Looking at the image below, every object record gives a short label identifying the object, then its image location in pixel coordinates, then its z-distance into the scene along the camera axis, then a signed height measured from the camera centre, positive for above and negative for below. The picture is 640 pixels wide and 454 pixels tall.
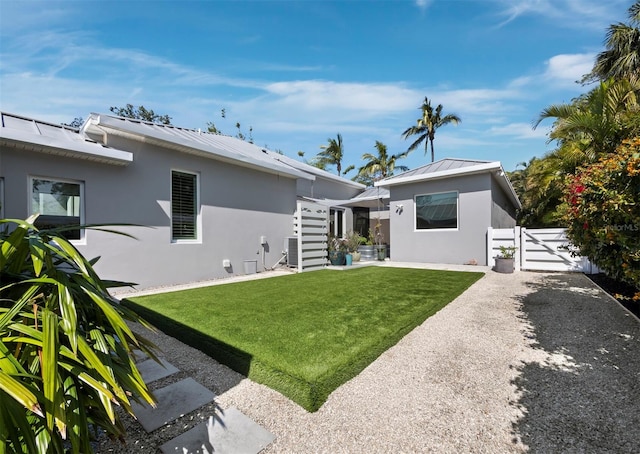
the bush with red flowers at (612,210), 2.98 +0.15
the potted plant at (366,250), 14.08 -1.28
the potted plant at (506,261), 9.15 -1.20
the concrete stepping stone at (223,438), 2.04 -1.59
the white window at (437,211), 11.78 +0.54
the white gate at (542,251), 9.01 -0.92
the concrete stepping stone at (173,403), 2.37 -1.60
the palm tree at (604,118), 6.24 +2.53
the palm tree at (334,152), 30.44 +7.59
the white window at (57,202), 6.16 +0.50
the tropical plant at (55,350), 1.14 -0.59
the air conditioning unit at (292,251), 10.70 -1.00
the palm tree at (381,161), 26.72 +5.81
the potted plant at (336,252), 11.77 -1.17
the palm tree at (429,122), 23.73 +8.41
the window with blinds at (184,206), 8.30 +0.56
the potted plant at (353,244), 12.88 -0.90
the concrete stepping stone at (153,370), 3.10 -1.63
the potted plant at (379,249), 13.74 -1.20
